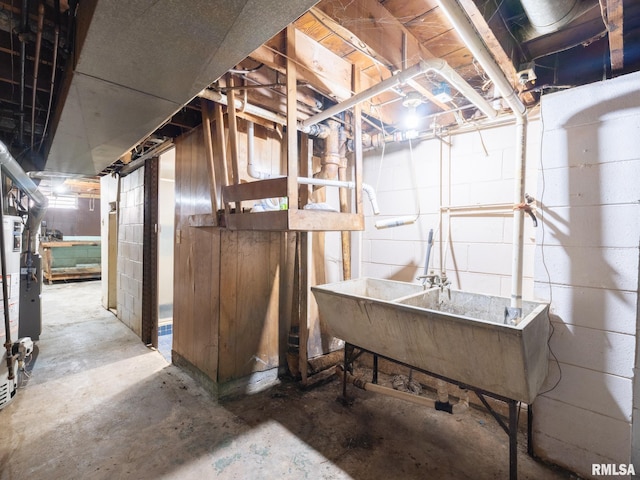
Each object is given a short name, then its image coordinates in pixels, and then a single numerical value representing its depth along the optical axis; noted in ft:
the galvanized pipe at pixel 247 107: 6.38
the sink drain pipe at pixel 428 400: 5.83
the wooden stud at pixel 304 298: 8.39
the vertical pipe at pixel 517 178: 4.99
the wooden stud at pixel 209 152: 7.39
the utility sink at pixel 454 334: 4.60
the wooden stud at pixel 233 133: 6.37
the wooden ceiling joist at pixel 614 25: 3.70
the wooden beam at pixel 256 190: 5.56
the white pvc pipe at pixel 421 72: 4.73
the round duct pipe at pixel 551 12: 3.84
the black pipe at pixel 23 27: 4.02
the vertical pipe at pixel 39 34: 3.91
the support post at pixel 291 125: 5.43
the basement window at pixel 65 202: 29.99
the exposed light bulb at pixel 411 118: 7.66
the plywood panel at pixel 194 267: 8.02
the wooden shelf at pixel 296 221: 5.58
